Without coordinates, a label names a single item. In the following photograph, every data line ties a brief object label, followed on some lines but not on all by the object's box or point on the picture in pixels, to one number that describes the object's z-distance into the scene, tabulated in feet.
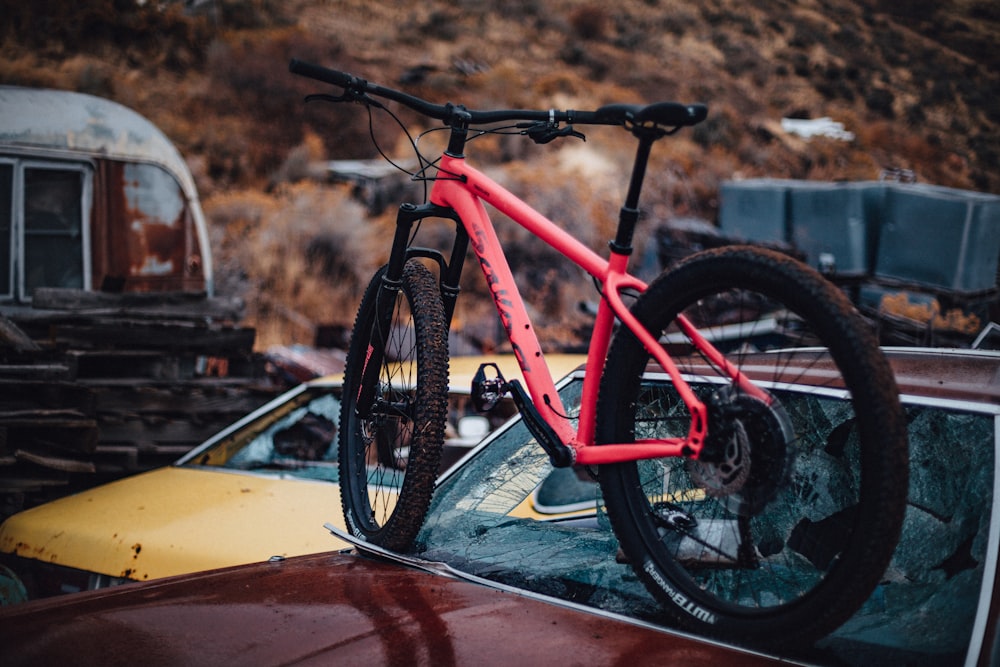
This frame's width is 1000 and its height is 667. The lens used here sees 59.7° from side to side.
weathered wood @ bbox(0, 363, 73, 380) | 15.97
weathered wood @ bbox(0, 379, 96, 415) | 15.98
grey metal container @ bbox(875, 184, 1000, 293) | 39.14
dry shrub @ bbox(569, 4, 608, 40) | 100.73
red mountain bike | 5.40
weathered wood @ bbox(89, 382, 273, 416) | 18.20
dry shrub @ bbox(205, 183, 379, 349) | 45.21
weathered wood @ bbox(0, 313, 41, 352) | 16.35
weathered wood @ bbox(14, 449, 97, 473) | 15.08
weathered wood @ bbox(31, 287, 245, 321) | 19.71
